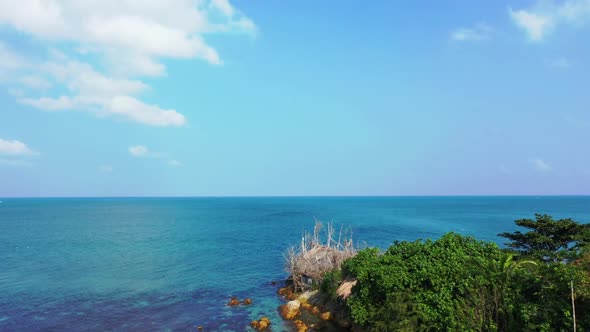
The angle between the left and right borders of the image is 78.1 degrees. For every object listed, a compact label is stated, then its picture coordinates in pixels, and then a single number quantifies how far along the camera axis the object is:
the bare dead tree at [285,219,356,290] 31.22
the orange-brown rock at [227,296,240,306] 30.79
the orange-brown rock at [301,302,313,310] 28.00
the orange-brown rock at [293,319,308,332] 24.25
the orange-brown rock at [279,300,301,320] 26.89
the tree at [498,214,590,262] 25.97
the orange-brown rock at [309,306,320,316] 26.81
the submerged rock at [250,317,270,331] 24.92
